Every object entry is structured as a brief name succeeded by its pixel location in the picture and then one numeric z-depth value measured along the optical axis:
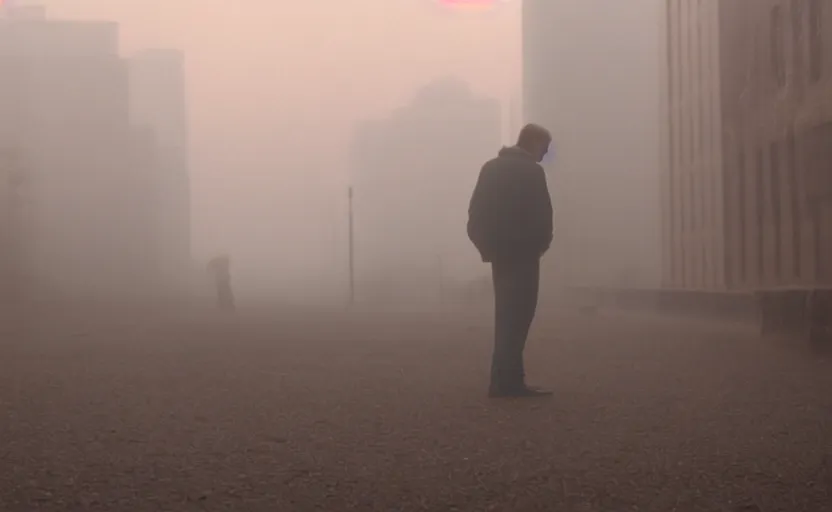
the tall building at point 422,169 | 146.25
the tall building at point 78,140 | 103.06
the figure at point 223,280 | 29.28
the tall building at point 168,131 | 123.33
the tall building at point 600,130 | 100.44
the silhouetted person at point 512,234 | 7.05
